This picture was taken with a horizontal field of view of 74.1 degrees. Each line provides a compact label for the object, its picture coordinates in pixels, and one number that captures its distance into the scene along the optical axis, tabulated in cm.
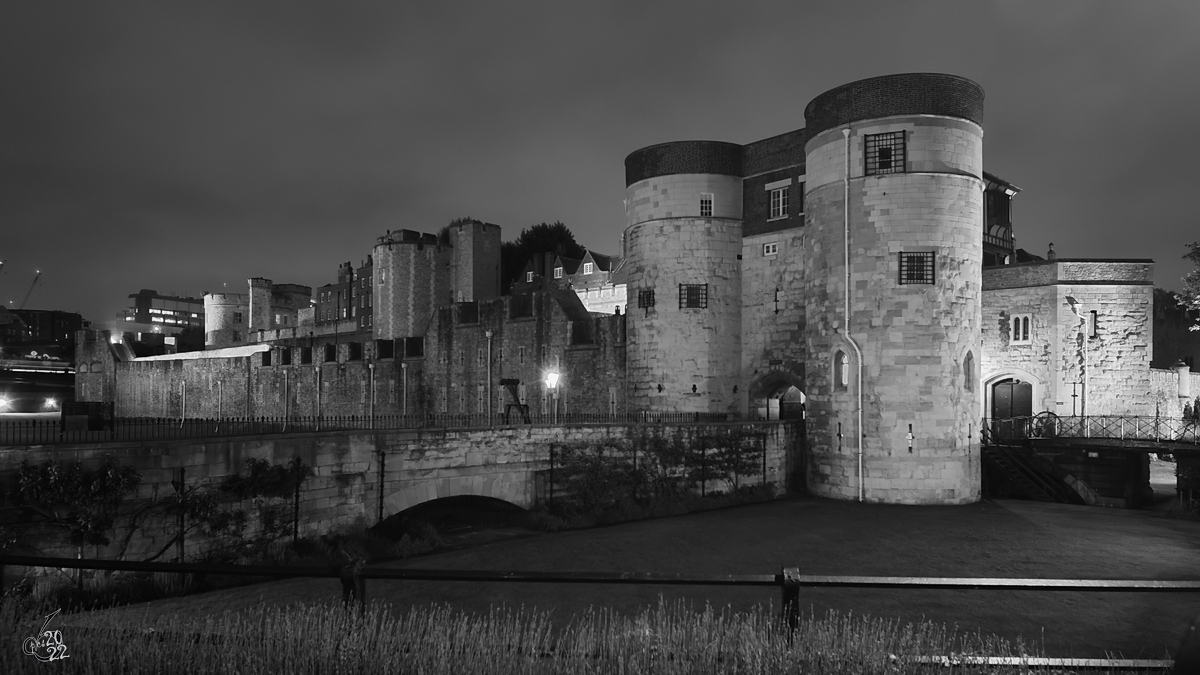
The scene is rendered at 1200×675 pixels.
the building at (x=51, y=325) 10819
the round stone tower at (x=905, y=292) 2261
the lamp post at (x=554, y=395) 3372
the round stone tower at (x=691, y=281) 2953
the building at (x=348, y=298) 7788
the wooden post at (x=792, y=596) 468
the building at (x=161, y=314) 12814
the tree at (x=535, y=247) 7969
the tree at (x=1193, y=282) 2753
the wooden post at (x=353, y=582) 496
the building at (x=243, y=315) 8588
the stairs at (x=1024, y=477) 2419
